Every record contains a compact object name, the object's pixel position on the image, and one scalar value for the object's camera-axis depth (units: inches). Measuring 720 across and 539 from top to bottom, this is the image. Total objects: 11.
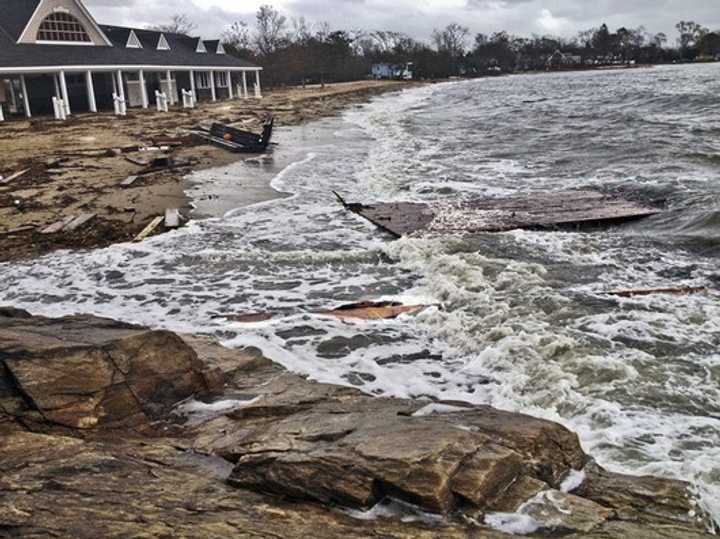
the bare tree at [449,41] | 6754.4
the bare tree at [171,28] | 4228.8
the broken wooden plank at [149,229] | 449.7
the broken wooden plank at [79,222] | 459.3
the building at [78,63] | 1336.1
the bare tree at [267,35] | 4128.9
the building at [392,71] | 5027.1
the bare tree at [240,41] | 3950.8
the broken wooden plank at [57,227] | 453.7
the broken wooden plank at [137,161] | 737.6
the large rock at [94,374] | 171.8
